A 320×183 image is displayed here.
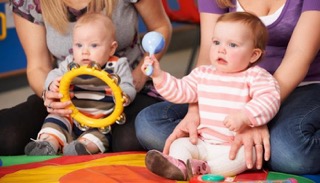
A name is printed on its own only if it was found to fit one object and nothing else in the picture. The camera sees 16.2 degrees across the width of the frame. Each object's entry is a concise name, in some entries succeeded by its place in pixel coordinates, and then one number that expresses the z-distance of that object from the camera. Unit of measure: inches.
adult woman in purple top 124.4
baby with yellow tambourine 135.1
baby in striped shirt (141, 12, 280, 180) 122.9
